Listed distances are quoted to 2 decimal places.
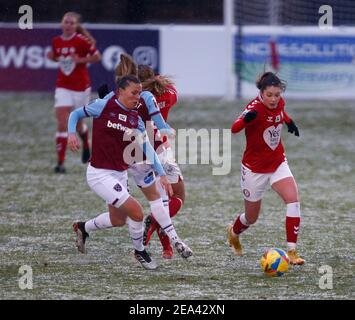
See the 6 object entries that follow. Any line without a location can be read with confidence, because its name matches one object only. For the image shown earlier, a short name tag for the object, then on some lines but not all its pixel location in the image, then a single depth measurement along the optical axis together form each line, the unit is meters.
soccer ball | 16.55
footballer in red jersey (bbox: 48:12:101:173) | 29.28
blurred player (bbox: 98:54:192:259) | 17.45
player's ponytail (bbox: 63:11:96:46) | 29.44
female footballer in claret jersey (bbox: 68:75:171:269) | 17.03
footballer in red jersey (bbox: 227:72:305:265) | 17.62
